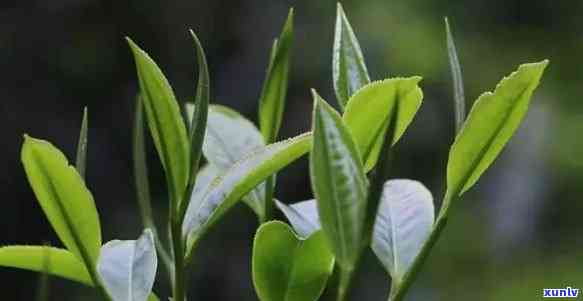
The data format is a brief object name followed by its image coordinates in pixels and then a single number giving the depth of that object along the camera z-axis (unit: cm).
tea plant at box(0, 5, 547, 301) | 50
